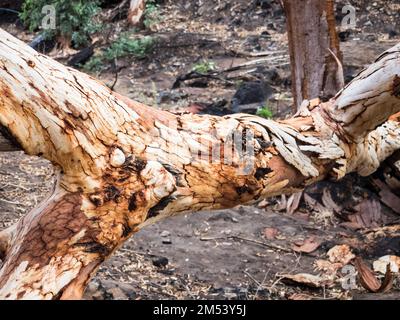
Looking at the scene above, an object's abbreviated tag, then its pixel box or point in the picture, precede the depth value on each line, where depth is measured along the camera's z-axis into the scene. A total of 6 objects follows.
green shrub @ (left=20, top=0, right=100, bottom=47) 9.82
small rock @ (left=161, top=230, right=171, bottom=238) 4.55
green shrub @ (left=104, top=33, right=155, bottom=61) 9.36
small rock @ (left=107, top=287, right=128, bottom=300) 3.38
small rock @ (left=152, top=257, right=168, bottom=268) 4.04
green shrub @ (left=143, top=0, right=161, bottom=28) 10.66
